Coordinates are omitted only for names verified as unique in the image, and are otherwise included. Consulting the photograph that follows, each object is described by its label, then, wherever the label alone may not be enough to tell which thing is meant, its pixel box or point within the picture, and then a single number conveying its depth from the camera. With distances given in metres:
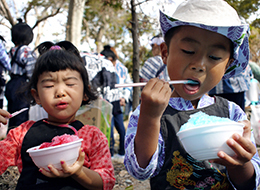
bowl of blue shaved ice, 1.01
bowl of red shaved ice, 1.16
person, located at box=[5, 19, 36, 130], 3.95
